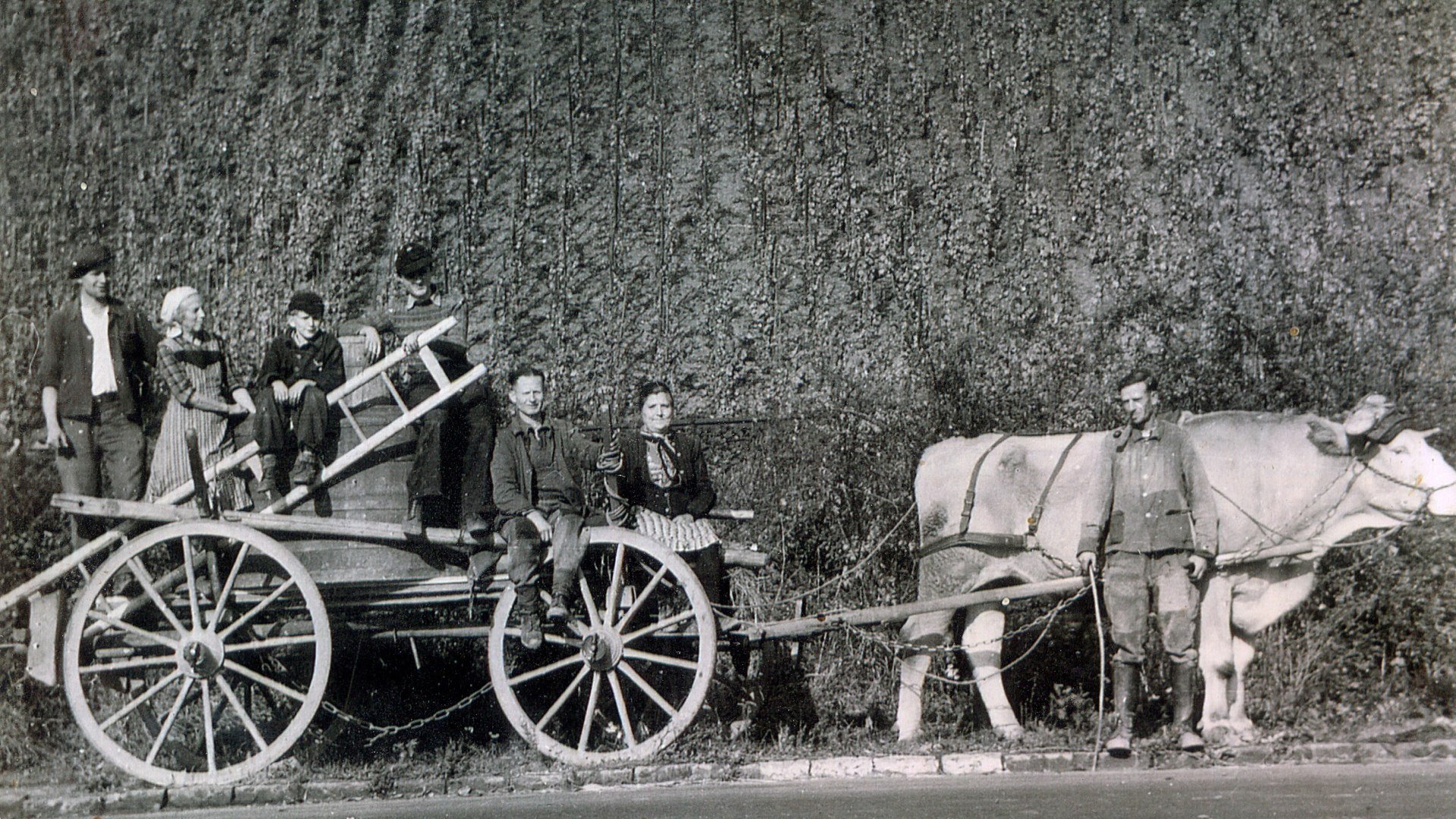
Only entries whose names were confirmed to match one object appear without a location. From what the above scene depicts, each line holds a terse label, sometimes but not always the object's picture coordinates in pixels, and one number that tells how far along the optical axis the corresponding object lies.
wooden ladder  6.62
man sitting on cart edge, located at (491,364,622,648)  6.29
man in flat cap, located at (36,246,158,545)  6.89
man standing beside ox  6.55
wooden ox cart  6.09
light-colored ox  6.81
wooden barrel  6.70
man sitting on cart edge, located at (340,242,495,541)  6.79
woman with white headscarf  6.78
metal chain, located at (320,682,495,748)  6.28
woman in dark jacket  6.92
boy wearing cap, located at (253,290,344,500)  6.61
